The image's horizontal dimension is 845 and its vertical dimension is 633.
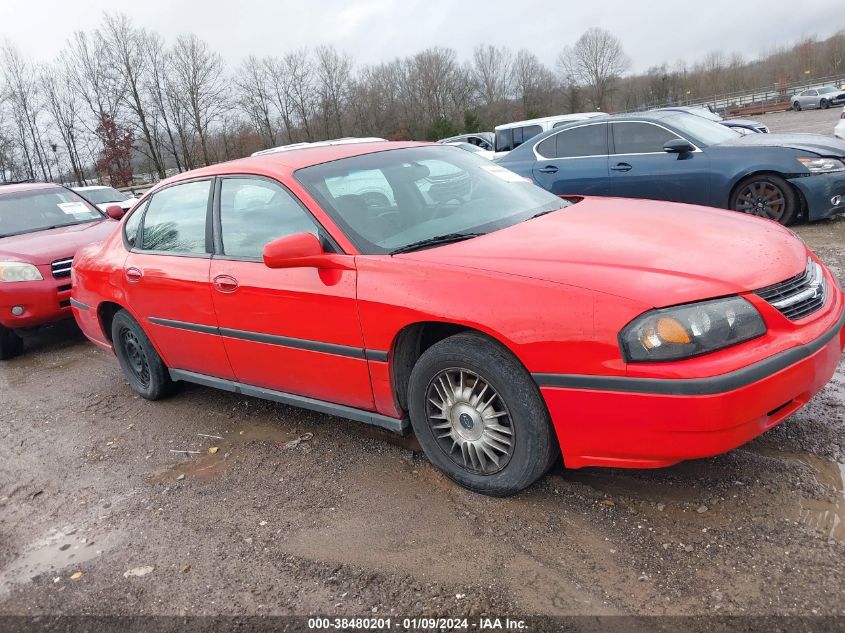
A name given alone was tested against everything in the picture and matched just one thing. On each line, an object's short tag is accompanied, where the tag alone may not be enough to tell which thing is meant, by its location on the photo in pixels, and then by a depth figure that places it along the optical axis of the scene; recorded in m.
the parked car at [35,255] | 6.11
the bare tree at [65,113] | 43.25
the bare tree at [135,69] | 43.06
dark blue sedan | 6.81
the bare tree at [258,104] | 58.34
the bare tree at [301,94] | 61.53
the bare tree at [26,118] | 42.41
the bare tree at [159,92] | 44.44
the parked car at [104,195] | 16.62
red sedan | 2.28
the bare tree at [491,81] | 72.88
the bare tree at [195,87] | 46.22
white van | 17.88
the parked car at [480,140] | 24.37
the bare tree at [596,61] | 80.94
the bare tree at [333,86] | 62.70
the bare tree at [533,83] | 73.44
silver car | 40.72
